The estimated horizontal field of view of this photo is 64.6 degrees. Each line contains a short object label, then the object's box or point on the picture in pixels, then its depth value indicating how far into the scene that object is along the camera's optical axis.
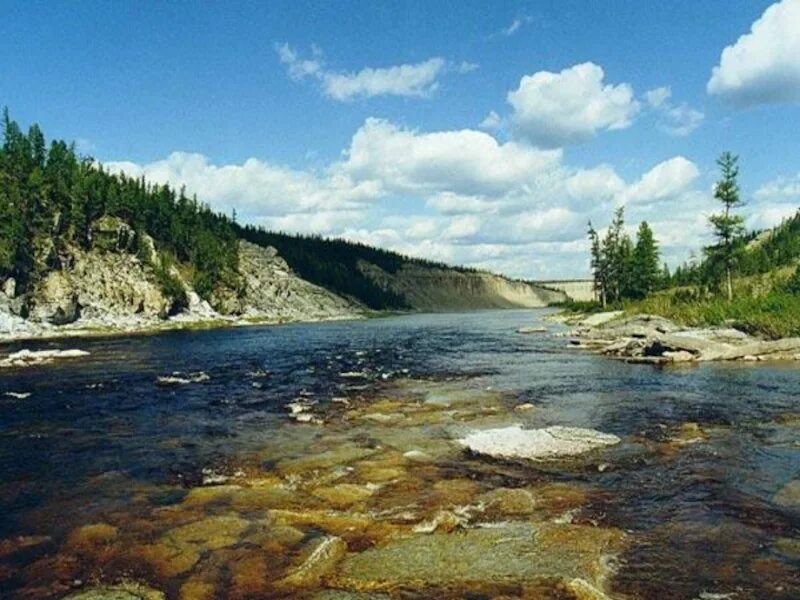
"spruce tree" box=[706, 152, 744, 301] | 76.38
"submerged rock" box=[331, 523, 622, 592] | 11.83
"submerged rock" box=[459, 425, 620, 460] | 21.23
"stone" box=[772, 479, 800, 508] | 15.80
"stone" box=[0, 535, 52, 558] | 13.82
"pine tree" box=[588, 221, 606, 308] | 122.01
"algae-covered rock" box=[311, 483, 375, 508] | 16.72
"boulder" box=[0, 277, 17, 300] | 111.06
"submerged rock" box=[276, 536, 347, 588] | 11.93
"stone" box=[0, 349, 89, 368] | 56.56
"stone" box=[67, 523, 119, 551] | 14.10
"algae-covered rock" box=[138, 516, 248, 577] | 12.93
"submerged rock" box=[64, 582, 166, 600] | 11.32
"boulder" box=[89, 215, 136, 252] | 141.50
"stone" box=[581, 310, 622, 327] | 91.38
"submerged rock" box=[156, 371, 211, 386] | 43.34
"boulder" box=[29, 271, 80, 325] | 111.88
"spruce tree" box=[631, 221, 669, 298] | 114.25
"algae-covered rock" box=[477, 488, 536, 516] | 15.62
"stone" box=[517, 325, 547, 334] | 92.70
